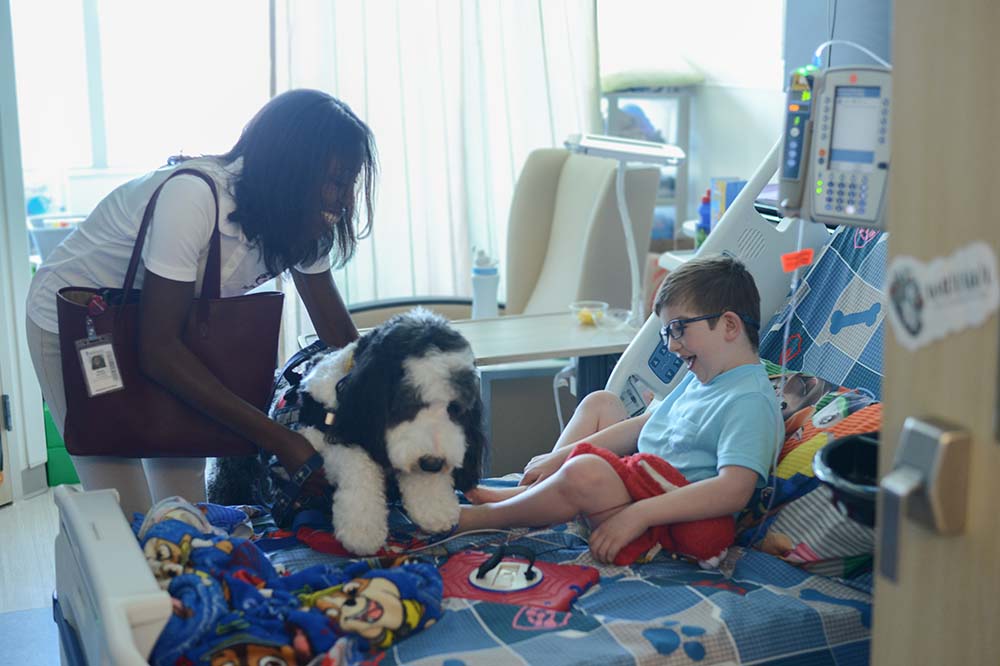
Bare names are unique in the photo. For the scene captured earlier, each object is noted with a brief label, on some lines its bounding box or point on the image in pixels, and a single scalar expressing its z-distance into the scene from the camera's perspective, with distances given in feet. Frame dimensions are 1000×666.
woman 5.62
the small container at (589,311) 9.26
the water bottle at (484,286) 10.11
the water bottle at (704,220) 11.12
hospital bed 4.60
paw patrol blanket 4.44
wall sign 3.05
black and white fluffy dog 5.27
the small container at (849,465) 3.89
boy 5.68
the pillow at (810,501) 5.45
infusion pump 4.61
